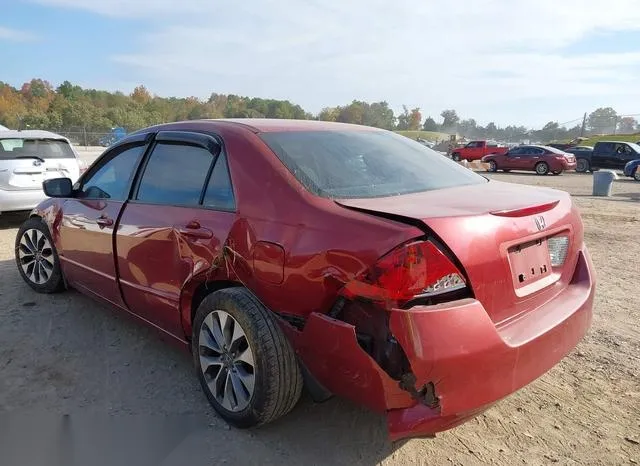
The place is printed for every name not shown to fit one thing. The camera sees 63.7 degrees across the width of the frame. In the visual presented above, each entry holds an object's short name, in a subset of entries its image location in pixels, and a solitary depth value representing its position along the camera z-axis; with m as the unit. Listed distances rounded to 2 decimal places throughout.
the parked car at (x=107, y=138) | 47.09
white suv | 7.62
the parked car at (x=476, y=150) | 34.16
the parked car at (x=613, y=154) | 24.25
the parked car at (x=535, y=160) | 24.86
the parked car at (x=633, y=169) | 21.36
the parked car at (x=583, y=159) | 27.42
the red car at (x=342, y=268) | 2.04
